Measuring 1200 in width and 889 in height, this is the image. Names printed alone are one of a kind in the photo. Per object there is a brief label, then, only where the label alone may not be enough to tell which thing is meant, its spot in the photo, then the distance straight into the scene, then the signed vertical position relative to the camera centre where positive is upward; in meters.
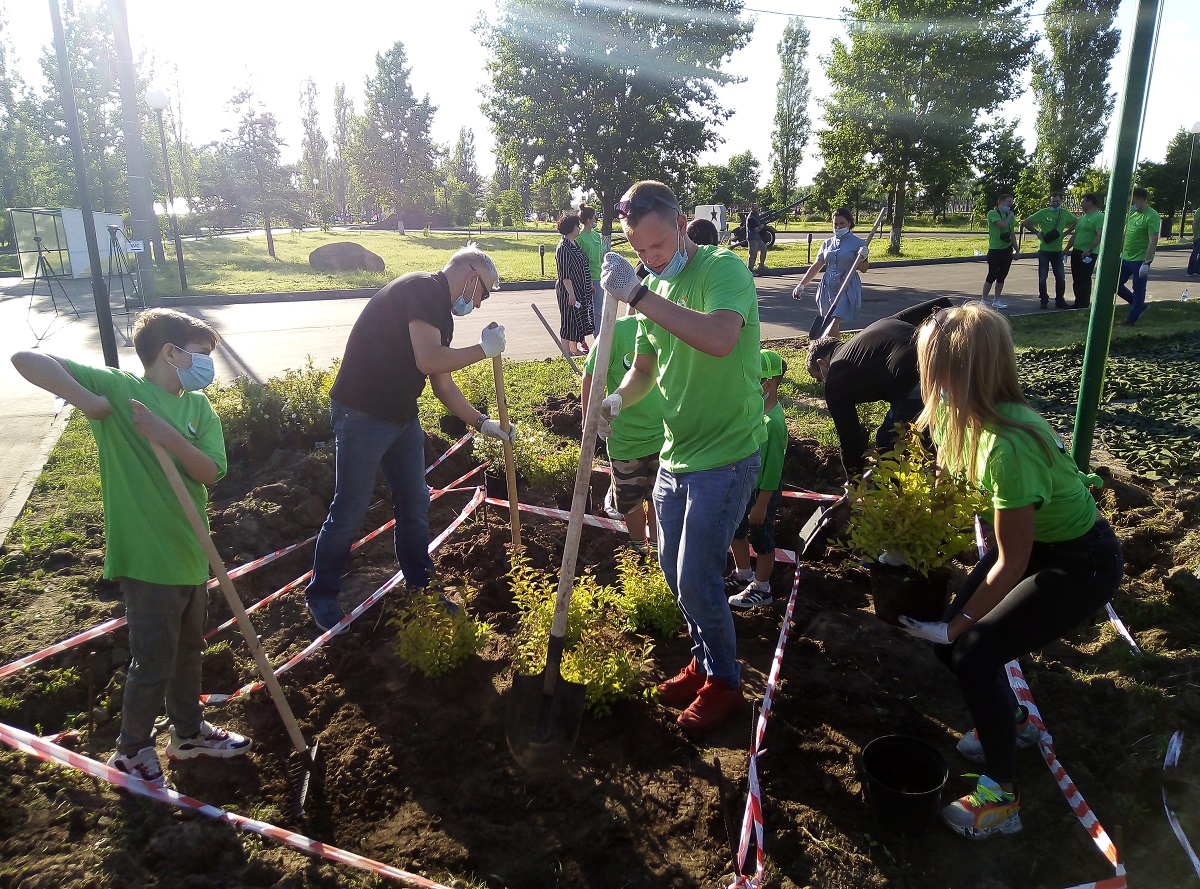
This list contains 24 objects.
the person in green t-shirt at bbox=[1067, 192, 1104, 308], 12.38 -0.03
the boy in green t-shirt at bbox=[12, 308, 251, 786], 2.83 -0.88
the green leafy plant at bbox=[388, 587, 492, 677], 3.64 -1.79
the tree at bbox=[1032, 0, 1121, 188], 40.78 +7.38
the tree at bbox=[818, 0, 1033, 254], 24.97 +5.32
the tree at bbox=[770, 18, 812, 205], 49.72 +8.28
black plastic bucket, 2.64 -1.89
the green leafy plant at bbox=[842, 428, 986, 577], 3.30 -1.15
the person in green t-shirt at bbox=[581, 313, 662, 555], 4.52 -1.14
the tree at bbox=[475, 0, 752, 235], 25.42 +5.24
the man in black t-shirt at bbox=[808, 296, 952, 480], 4.91 -0.85
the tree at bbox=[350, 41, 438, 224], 52.62 +6.68
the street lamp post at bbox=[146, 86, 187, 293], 16.57 +2.91
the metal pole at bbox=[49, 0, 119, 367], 7.16 +0.46
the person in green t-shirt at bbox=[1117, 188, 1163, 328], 11.73 -0.09
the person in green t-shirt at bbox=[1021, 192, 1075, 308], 13.57 +0.10
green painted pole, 4.37 +0.07
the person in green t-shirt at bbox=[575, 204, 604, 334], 9.37 -0.01
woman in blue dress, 8.84 -0.28
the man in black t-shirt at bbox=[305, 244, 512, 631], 3.99 -0.69
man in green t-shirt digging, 2.81 -0.62
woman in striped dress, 9.18 -0.52
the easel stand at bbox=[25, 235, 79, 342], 13.10 -1.21
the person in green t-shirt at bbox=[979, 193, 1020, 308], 13.19 +0.00
